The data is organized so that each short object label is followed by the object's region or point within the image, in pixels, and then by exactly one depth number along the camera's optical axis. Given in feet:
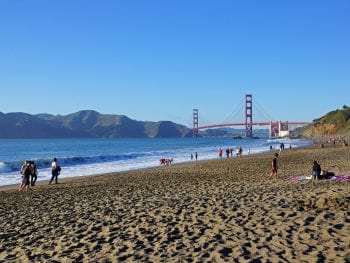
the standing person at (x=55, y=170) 63.36
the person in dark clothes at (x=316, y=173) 47.01
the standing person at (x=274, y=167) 56.70
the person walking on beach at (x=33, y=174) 59.53
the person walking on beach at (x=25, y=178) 55.31
